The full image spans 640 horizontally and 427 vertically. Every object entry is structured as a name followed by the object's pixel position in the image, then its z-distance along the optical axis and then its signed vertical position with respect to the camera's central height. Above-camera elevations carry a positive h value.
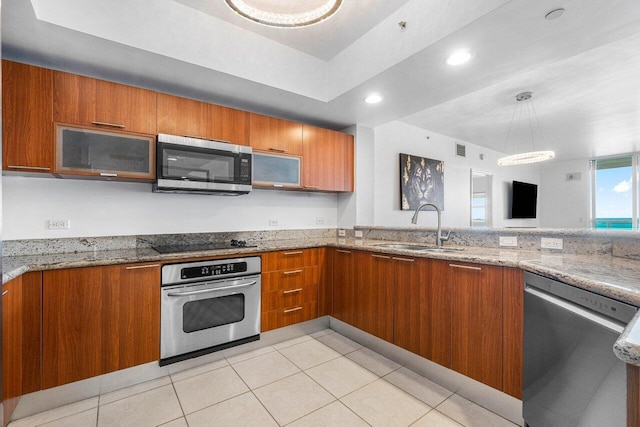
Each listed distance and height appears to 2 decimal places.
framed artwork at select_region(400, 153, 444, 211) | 4.28 +0.50
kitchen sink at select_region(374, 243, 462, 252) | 2.37 -0.30
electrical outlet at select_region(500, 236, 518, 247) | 2.23 -0.20
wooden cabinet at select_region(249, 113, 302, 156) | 2.81 +0.79
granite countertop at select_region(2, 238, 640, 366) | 0.97 -0.27
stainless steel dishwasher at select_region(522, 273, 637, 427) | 0.97 -0.56
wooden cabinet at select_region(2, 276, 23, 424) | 1.46 -0.69
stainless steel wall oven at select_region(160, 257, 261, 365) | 2.10 -0.72
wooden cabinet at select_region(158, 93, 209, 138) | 2.34 +0.80
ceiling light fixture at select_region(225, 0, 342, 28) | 1.33 +0.95
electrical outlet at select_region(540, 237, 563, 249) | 2.01 -0.20
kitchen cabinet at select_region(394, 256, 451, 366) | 1.95 -0.67
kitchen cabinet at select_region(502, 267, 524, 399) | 1.58 -0.63
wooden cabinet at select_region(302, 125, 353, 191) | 3.16 +0.61
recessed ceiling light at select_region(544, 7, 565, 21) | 1.57 +1.10
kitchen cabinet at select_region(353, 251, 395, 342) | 2.33 -0.67
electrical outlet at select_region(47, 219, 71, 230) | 2.17 -0.09
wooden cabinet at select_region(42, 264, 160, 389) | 1.74 -0.69
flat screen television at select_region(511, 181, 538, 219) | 6.44 +0.34
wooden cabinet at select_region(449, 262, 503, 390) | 1.68 -0.65
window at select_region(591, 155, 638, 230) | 6.41 +0.52
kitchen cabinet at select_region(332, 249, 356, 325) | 2.70 -0.70
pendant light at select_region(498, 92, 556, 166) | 3.63 +0.85
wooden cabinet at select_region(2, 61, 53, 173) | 1.84 +0.60
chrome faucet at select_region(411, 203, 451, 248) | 2.62 -0.21
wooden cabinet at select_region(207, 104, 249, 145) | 2.58 +0.80
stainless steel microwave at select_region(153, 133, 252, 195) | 2.27 +0.39
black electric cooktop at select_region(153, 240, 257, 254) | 2.34 -0.30
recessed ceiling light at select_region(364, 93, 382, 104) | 2.72 +1.10
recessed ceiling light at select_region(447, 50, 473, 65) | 1.99 +1.10
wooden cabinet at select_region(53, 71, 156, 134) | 1.98 +0.78
